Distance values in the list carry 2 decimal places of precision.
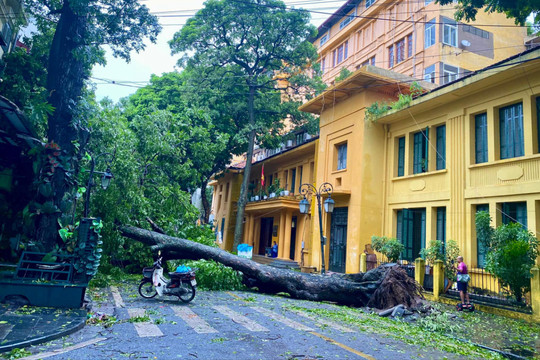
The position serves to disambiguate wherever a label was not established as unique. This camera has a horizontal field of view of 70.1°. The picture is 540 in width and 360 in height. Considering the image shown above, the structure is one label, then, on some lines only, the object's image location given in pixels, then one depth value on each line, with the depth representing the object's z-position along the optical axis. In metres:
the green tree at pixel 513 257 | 10.27
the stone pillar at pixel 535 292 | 9.58
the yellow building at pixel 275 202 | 24.17
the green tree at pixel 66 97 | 8.89
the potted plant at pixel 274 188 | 25.15
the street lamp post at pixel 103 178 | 10.71
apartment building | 22.58
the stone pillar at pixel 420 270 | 13.44
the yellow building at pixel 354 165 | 17.69
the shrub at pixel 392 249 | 15.09
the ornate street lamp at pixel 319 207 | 14.71
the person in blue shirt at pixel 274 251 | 25.34
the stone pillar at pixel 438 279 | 12.72
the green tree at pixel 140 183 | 12.76
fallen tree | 10.81
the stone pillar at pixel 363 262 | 15.91
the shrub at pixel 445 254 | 13.14
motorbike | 9.66
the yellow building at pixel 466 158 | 12.34
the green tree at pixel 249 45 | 24.06
